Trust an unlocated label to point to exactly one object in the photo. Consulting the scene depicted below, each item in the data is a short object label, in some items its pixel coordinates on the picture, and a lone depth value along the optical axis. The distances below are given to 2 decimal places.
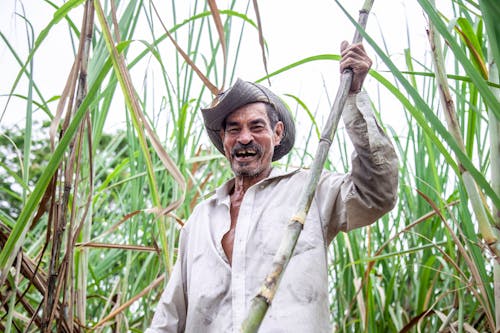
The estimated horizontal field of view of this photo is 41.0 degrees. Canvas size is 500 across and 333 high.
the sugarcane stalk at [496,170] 0.98
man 1.21
